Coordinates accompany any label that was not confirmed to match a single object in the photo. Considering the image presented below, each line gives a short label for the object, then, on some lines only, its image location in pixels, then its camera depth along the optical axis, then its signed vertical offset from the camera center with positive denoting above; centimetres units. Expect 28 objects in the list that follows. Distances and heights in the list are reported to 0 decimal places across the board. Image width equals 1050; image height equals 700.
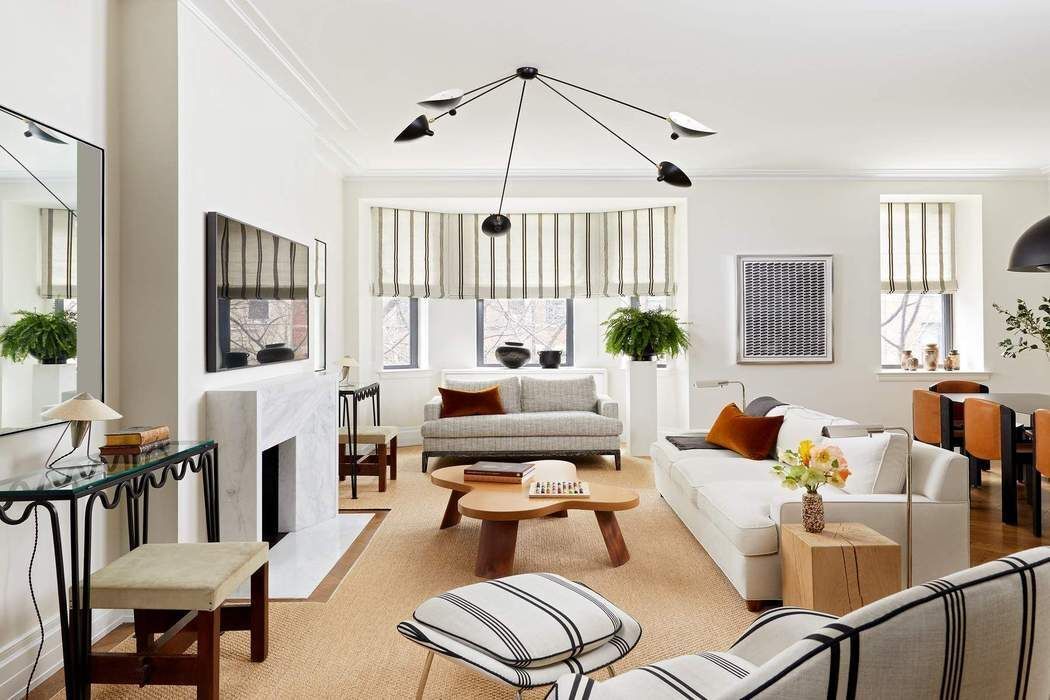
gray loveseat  614 -78
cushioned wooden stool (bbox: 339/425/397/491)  528 -82
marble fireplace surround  324 -54
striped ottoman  188 -84
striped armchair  94 -44
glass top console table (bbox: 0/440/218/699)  191 -44
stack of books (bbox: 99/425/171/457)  243 -34
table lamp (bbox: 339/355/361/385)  550 -21
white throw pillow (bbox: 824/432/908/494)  318 -57
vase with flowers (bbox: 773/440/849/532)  279 -52
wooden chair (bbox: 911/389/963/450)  494 -57
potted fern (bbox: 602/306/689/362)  650 +12
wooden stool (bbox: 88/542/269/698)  205 -75
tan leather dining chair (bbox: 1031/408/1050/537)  387 -60
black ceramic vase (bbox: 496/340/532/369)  753 -7
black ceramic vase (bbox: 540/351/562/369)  765 -12
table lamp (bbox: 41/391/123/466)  229 -22
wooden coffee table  341 -83
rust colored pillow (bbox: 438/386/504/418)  637 -52
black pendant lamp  409 +60
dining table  424 -40
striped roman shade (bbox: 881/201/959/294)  714 +105
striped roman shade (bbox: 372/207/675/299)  737 +103
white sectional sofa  301 -77
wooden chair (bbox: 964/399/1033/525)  422 -62
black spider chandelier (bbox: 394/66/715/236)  296 +103
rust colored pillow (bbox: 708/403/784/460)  440 -57
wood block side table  264 -88
